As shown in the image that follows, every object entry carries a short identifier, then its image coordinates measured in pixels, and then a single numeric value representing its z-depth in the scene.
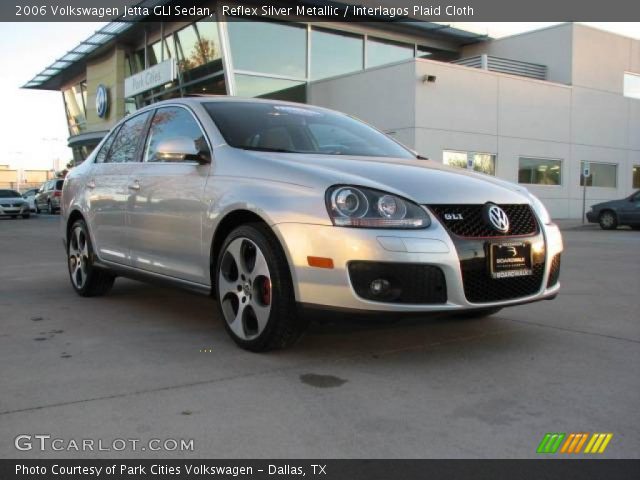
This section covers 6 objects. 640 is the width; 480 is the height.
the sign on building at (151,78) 26.83
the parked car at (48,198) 29.57
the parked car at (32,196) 33.50
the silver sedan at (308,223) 3.49
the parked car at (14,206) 25.81
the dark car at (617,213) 18.61
